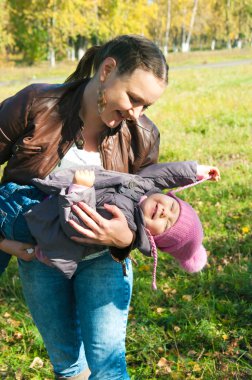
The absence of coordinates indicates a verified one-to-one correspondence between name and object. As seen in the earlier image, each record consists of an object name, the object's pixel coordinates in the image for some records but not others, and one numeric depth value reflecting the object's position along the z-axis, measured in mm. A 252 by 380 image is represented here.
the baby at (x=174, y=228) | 2312
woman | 2100
